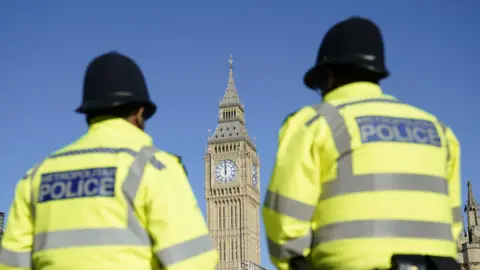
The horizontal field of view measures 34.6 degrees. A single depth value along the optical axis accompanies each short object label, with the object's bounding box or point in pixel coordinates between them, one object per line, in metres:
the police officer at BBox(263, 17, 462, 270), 3.92
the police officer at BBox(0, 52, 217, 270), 4.15
